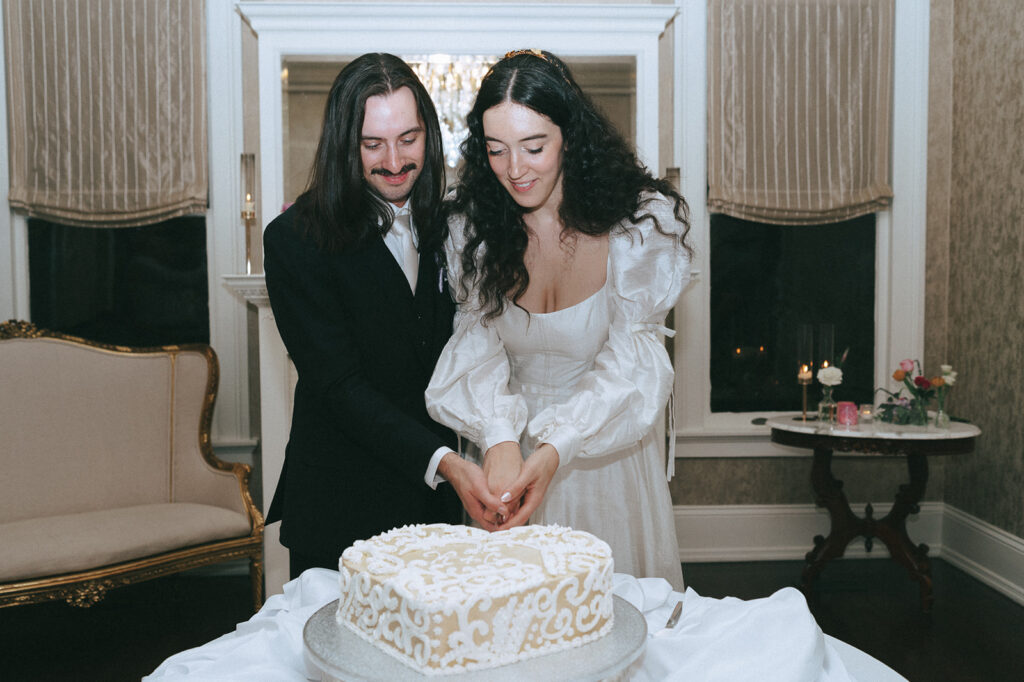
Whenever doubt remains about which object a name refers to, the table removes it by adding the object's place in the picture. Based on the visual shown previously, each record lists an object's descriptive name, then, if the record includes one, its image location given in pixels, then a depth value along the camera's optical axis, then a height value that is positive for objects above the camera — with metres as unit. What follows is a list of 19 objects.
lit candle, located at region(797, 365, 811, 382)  3.47 -0.28
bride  1.46 +0.00
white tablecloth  0.85 -0.39
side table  3.15 -0.69
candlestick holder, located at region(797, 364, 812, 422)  3.47 -0.28
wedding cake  0.82 -0.31
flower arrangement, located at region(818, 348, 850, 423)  3.45 -0.34
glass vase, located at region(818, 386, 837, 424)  3.46 -0.42
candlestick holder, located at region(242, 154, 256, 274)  3.31 +0.47
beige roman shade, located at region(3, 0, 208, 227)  3.58 +0.90
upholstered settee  2.82 -0.63
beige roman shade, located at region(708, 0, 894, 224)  3.81 +0.98
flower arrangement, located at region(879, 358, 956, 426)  3.33 -0.37
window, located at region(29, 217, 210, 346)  3.78 +0.15
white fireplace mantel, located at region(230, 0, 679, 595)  3.15 +1.08
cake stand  0.79 -0.36
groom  1.49 +0.00
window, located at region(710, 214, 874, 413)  4.06 +0.04
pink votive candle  3.33 -0.43
